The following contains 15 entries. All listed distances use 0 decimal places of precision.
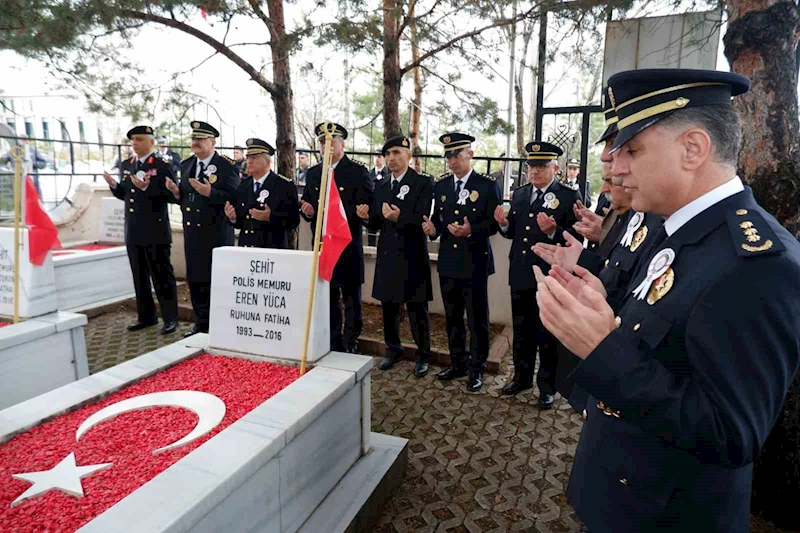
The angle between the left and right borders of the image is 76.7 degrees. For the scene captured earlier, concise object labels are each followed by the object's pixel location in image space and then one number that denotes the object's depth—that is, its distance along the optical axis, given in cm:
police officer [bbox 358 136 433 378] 473
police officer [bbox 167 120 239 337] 546
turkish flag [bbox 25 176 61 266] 415
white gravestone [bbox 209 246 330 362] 311
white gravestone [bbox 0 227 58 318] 411
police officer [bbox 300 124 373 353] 508
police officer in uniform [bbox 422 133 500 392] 441
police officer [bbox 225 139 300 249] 521
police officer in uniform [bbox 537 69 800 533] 101
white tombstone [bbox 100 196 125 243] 800
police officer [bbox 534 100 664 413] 171
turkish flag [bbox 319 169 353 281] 299
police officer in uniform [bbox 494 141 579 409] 415
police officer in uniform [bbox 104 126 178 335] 573
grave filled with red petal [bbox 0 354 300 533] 185
